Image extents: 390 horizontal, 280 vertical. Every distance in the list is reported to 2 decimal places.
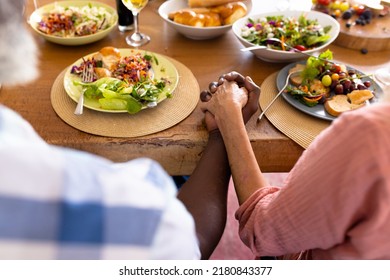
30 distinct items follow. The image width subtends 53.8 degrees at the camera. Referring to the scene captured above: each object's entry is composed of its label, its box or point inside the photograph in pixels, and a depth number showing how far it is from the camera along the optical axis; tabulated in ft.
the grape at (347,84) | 3.63
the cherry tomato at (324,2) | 5.12
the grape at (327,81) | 3.66
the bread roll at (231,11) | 4.58
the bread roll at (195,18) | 4.47
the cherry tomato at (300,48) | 4.11
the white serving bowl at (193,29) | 4.42
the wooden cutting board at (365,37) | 4.46
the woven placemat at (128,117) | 3.34
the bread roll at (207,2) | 4.76
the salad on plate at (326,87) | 3.50
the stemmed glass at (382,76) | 3.82
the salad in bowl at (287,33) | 4.21
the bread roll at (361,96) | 3.51
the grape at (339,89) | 3.60
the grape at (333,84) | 3.68
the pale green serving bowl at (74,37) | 4.27
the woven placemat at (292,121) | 3.33
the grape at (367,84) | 3.70
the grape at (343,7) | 5.08
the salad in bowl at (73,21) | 4.43
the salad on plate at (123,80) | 3.43
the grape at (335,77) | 3.69
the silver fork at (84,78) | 3.43
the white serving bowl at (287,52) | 4.02
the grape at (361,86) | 3.66
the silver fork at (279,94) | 3.53
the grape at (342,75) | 3.73
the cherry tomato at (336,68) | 3.78
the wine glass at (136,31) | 4.25
